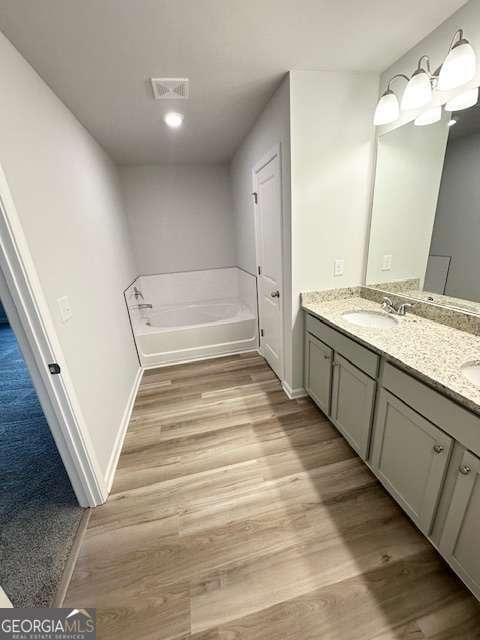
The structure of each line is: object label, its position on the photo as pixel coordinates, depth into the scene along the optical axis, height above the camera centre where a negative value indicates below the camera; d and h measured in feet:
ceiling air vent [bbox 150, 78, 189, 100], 5.08 +3.03
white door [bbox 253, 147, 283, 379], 6.61 -0.58
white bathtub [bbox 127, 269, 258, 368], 9.86 -3.38
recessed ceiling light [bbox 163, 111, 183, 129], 6.48 +3.02
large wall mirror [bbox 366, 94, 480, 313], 4.42 +0.14
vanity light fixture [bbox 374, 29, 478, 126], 3.72 +2.14
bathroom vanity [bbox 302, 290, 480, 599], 3.04 -2.77
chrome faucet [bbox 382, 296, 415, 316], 5.52 -1.82
